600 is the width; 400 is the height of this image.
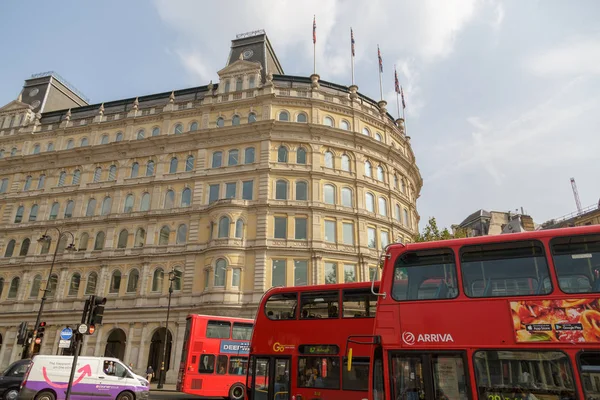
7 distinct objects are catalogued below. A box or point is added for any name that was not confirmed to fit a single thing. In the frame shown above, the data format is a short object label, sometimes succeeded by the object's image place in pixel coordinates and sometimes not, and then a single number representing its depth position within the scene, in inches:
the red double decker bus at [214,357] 687.1
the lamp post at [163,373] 952.0
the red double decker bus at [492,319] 245.4
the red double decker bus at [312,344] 420.2
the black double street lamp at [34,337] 819.9
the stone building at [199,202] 1129.4
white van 538.6
